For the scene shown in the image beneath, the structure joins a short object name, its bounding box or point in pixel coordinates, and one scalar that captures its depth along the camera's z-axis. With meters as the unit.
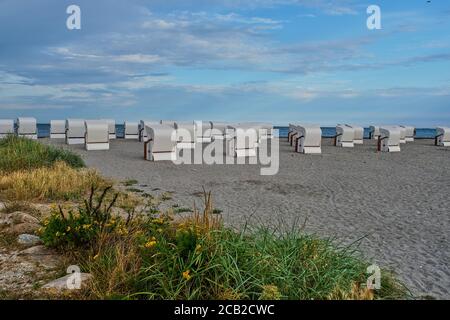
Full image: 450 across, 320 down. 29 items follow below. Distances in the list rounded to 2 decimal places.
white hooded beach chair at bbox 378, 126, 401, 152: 22.12
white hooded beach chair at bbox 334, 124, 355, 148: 23.86
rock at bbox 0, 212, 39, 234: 5.68
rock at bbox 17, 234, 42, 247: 5.17
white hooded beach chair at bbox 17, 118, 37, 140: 23.19
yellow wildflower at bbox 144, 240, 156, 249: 4.01
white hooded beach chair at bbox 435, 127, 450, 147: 27.08
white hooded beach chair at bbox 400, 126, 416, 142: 29.86
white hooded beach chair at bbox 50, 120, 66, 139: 24.09
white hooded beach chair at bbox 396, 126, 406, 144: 26.51
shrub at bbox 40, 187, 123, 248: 4.77
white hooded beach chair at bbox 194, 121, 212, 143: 23.74
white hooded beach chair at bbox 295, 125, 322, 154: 19.95
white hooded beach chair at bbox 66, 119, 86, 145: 21.06
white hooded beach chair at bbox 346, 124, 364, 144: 25.70
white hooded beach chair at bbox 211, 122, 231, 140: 24.62
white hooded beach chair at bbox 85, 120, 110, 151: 18.84
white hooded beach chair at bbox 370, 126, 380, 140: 30.86
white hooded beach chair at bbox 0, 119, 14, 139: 22.28
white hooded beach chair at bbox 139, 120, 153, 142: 22.84
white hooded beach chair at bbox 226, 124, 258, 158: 18.23
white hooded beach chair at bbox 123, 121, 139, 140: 26.12
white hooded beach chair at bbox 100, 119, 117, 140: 25.05
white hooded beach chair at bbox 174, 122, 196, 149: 18.22
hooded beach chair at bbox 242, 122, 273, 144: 19.36
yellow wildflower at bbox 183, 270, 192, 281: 3.55
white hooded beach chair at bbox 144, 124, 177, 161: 15.92
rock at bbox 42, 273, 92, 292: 3.89
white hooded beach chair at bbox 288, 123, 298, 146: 22.04
